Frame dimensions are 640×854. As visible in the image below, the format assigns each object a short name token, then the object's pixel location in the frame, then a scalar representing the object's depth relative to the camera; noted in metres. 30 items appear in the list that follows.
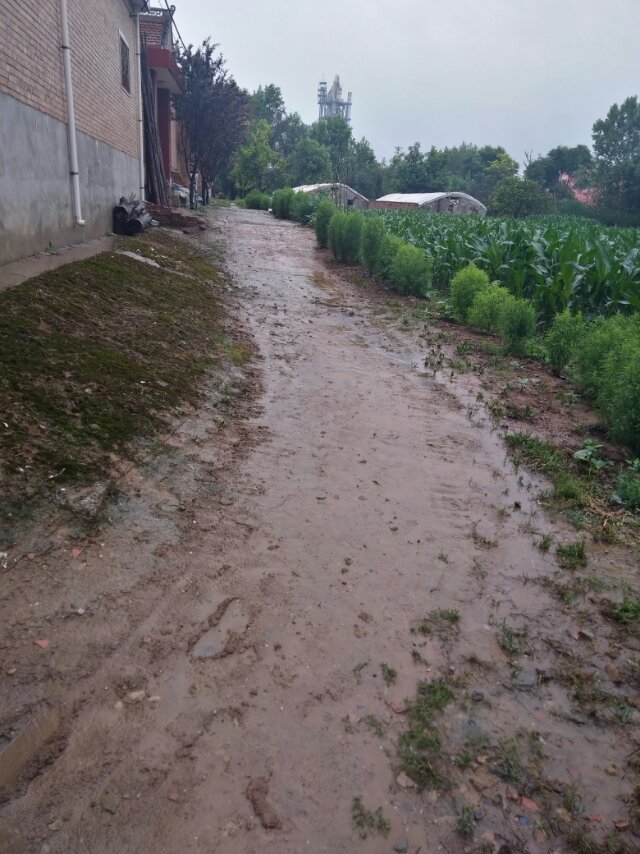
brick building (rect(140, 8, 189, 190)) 17.83
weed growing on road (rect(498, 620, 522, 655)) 2.82
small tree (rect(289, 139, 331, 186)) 57.84
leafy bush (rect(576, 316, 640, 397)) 6.00
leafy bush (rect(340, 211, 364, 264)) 14.50
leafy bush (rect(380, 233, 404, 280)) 12.80
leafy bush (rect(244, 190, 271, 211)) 38.41
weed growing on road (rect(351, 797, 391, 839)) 1.95
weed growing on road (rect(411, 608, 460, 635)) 2.90
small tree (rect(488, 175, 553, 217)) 39.97
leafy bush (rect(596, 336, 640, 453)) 4.80
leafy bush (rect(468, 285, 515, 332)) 8.55
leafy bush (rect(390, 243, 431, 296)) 11.69
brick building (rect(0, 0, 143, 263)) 6.31
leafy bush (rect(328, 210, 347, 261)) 14.98
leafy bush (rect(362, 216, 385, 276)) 12.86
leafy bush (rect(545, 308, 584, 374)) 7.07
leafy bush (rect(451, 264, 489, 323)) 9.46
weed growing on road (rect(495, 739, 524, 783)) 2.17
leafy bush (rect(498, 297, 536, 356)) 8.03
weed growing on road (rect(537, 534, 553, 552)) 3.71
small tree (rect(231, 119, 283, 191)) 44.41
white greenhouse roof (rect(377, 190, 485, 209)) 46.97
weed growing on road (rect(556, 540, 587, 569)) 3.56
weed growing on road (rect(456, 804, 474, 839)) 1.96
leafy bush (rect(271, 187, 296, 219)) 28.69
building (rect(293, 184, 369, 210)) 42.51
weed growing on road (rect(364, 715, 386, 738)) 2.30
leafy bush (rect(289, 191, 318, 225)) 27.30
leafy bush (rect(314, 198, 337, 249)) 17.75
